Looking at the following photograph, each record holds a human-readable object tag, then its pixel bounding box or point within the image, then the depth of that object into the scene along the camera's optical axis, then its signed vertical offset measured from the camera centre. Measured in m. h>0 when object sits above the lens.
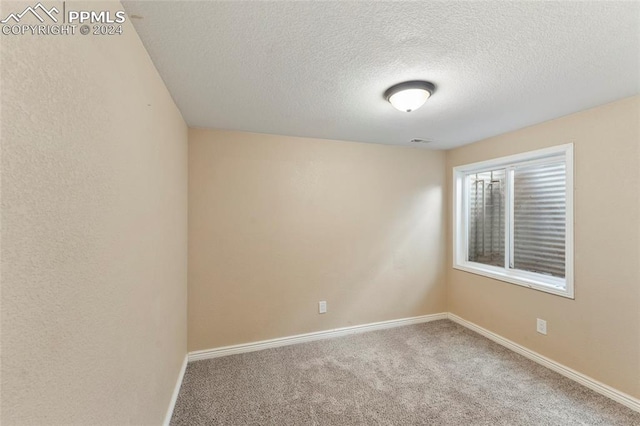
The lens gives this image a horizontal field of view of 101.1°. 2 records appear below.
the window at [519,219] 2.47 -0.11
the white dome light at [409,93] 1.71 +0.77
